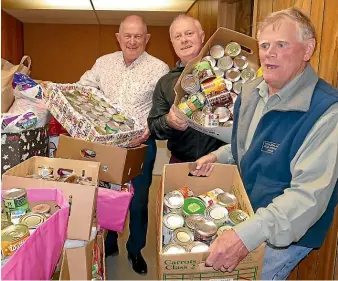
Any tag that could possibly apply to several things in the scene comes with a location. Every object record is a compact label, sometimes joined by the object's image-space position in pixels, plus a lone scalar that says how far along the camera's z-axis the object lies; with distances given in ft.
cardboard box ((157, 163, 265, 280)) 3.63
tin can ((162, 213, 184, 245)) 4.41
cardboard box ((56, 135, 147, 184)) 6.44
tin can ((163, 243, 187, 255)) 3.92
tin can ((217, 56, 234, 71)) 6.77
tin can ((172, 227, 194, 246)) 4.17
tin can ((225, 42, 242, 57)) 6.87
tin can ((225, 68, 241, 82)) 6.61
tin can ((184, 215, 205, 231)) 4.47
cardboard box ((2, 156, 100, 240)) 4.92
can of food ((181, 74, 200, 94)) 6.61
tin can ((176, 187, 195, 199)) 5.15
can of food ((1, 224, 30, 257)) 3.40
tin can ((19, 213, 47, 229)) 3.87
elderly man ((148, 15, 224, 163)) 7.18
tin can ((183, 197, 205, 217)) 4.75
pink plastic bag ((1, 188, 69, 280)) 3.15
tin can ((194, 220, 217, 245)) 4.24
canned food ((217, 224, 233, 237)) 4.29
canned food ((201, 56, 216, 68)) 6.73
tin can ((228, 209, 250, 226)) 4.37
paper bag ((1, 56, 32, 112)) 7.72
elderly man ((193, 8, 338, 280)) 3.84
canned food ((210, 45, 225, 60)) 6.88
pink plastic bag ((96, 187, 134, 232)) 6.33
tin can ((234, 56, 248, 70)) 6.81
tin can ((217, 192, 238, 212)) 4.73
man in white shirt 8.10
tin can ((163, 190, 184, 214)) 4.81
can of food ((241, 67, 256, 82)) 6.63
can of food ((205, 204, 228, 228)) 4.45
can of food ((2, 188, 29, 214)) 4.12
